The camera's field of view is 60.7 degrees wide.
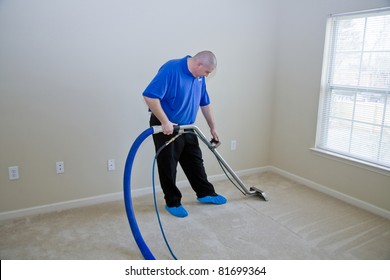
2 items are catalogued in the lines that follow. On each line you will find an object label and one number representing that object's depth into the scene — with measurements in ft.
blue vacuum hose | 7.39
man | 8.19
